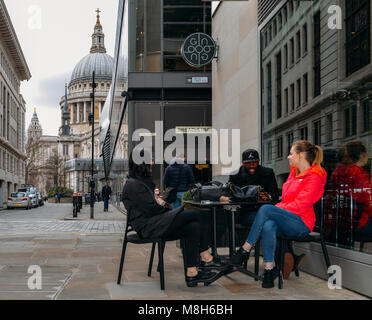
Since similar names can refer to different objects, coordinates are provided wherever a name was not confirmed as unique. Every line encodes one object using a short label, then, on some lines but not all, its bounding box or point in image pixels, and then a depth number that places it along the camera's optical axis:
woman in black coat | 5.45
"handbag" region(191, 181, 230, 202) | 6.05
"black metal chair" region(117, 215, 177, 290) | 5.41
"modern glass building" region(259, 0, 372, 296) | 5.64
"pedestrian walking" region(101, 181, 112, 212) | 30.06
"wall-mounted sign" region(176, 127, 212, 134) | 23.55
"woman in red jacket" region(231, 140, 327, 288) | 5.40
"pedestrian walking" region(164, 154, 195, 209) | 10.40
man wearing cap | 6.47
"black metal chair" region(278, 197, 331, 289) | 5.46
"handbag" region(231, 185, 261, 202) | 5.88
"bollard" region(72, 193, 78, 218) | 22.69
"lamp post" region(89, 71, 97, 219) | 22.46
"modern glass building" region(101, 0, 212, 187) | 23.22
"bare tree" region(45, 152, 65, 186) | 95.69
